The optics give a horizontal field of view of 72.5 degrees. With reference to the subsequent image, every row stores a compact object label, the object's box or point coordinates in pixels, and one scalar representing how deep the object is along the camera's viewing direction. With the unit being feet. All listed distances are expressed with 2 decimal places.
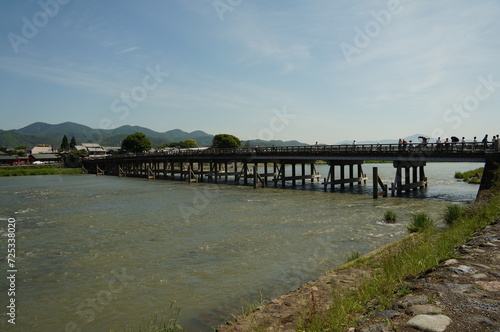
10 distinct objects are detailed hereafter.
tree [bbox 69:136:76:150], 503.61
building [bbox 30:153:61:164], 362.70
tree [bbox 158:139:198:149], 526.41
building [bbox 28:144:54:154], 535.06
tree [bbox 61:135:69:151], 505.66
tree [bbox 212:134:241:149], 441.97
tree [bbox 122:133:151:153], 396.16
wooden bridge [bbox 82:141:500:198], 81.15
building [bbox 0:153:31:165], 327.90
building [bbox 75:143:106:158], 477.12
